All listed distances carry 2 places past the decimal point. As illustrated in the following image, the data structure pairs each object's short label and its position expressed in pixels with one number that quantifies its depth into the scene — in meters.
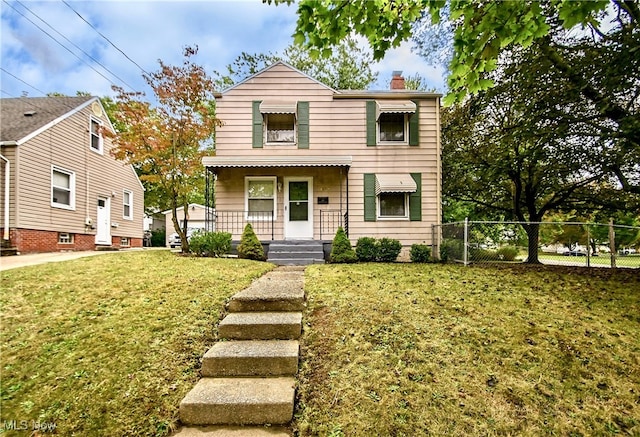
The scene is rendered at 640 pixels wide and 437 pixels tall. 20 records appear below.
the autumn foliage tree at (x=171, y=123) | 8.95
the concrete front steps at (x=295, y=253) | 9.08
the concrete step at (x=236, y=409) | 2.50
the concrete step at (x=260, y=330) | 3.54
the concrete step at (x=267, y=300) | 4.18
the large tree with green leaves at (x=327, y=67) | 20.45
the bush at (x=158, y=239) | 25.44
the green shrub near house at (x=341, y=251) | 8.86
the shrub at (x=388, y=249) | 9.29
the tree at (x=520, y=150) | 8.06
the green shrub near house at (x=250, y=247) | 8.98
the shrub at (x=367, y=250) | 9.20
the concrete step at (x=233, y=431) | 2.39
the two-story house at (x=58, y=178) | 10.48
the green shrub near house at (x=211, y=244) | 8.87
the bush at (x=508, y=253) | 12.23
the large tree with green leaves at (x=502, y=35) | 3.08
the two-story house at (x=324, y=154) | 10.38
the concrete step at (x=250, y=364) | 2.99
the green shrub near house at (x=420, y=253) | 9.54
